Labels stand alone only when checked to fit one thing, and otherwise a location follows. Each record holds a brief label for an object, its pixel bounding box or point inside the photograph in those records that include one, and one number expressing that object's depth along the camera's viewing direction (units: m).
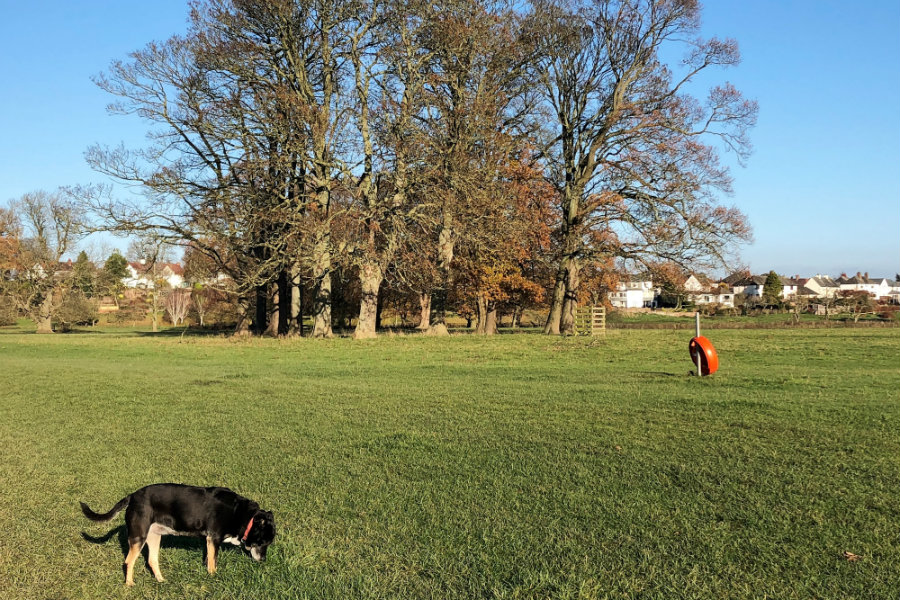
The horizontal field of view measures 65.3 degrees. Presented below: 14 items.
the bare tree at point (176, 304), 74.62
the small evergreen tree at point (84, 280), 58.28
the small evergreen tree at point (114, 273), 58.62
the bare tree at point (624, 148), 35.91
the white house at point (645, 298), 140.19
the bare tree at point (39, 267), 58.50
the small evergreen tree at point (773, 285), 109.03
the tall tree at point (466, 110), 32.81
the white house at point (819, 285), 149.06
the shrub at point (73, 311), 60.47
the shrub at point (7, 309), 59.38
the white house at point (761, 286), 142.02
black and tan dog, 5.36
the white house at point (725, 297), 126.31
